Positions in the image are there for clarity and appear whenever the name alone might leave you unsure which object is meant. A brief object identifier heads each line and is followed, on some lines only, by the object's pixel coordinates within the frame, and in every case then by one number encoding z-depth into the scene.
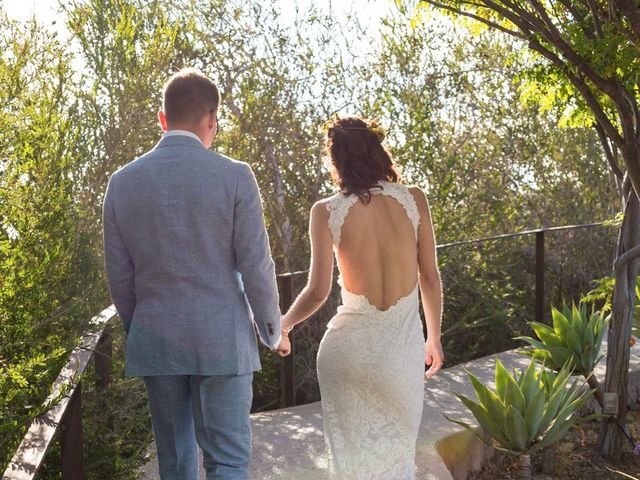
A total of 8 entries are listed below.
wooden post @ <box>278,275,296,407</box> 6.75
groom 3.14
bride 3.91
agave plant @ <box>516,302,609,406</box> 6.28
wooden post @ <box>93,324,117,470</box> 4.21
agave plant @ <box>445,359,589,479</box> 5.14
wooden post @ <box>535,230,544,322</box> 8.56
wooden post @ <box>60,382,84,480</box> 3.11
